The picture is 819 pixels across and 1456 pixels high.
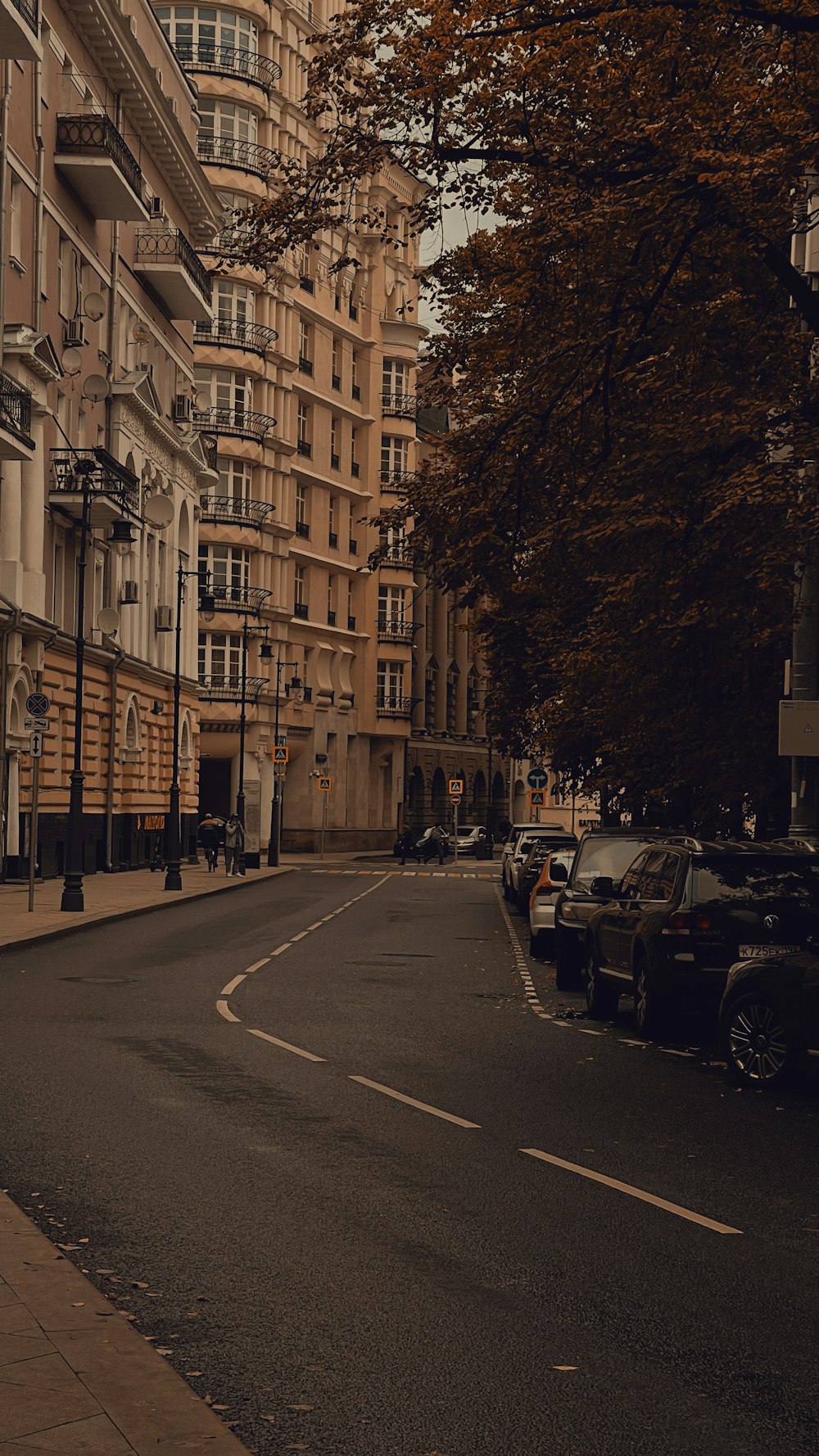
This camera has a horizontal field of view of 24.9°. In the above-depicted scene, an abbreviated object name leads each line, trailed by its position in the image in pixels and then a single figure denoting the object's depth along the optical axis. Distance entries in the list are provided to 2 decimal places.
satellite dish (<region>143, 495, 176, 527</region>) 54.94
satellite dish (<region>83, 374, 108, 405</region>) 47.34
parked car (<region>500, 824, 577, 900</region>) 39.97
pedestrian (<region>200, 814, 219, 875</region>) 56.81
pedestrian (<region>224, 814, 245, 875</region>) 53.81
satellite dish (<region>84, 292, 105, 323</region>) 47.66
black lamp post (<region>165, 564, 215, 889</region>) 41.69
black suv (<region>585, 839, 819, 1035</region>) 14.74
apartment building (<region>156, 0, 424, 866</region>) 78.19
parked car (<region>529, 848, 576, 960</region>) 25.28
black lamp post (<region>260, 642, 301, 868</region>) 64.94
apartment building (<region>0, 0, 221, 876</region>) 40.09
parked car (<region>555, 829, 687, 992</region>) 20.53
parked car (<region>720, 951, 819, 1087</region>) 12.23
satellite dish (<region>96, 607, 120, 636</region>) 47.28
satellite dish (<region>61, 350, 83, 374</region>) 45.28
